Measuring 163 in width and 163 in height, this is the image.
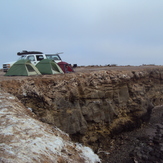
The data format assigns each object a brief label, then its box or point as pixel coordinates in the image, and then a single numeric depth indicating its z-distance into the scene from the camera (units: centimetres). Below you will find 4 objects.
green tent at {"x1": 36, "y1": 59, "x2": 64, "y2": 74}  1421
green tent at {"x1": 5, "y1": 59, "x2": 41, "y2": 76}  1323
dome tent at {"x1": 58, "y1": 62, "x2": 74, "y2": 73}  1619
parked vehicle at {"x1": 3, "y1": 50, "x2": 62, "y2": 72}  1664
